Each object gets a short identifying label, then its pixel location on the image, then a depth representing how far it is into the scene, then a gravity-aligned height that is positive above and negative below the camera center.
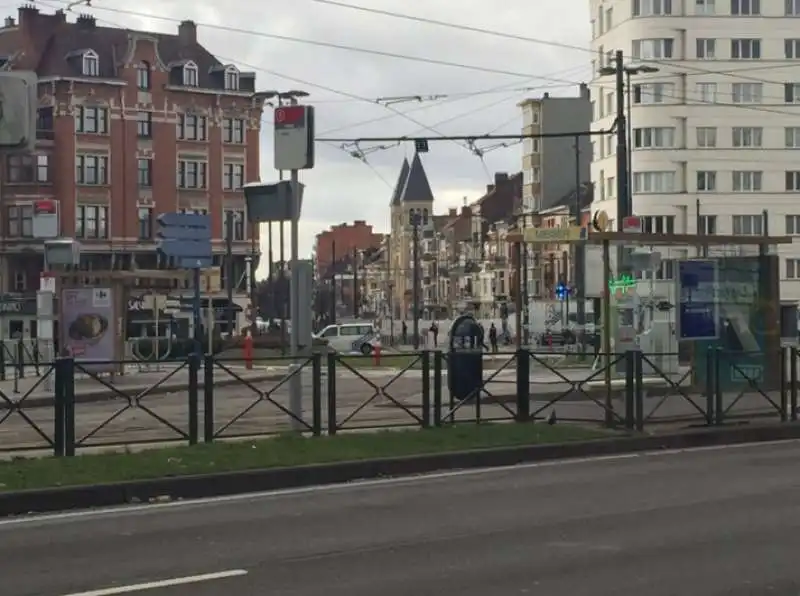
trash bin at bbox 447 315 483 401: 18.34 -0.92
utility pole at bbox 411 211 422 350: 86.31 +3.52
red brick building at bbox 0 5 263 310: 76.25 +9.95
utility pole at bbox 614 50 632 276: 35.44 +3.99
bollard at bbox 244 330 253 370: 38.97 -1.15
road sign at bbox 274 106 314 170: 17.41 +2.20
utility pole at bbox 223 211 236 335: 63.67 +1.59
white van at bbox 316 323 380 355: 63.62 -1.43
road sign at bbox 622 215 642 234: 32.32 +2.02
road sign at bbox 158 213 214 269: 32.97 +1.76
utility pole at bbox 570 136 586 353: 22.88 +0.65
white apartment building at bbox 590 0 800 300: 75.00 +10.85
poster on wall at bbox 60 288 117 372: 34.16 -0.34
